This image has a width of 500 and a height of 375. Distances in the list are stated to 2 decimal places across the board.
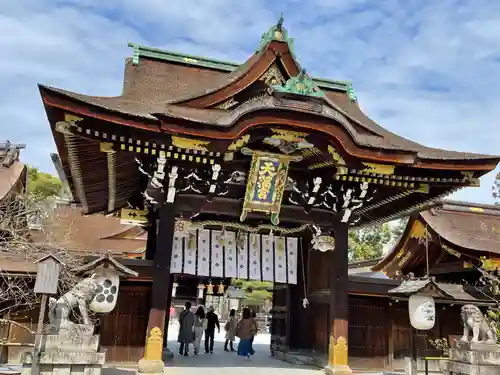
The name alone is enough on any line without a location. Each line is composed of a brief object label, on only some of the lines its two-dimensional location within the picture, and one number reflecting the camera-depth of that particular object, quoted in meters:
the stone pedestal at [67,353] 7.24
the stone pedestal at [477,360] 8.31
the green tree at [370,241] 36.29
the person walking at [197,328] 13.37
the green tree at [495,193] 16.96
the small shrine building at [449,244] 12.59
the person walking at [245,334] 12.60
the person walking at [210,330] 14.18
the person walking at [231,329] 15.01
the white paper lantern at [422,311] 9.34
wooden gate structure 8.52
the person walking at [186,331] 12.75
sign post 7.32
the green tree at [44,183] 38.21
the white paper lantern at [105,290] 8.27
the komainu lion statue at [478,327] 8.66
